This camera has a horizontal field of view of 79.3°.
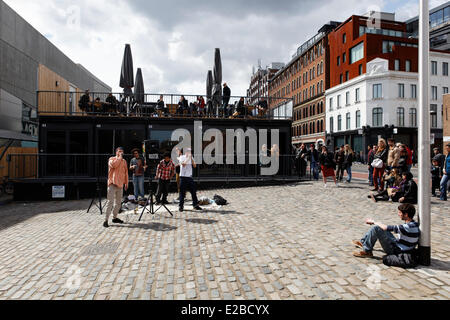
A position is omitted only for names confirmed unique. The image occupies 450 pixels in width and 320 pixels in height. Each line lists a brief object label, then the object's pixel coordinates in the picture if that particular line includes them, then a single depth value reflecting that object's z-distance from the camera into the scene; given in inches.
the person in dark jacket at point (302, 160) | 579.9
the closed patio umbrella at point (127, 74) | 606.5
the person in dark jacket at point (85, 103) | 572.4
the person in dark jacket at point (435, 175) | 411.8
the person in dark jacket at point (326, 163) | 490.0
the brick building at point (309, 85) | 2021.4
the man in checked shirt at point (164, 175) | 378.9
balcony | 584.7
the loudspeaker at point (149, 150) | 350.5
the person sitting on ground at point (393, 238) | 163.5
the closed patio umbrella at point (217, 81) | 624.4
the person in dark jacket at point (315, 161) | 597.9
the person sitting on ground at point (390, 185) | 349.6
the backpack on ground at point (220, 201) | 375.6
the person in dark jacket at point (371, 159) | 520.5
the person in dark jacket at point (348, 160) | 559.5
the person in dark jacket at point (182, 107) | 612.1
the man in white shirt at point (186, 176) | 343.3
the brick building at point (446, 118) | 936.9
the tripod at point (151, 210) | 333.4
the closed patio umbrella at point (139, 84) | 666.8
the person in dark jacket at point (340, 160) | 564.4
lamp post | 159.3
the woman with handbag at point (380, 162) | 415.2
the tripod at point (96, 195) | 501.8
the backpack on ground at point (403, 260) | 159.2
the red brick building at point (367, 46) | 1572.3
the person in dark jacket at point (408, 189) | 315.6
